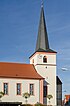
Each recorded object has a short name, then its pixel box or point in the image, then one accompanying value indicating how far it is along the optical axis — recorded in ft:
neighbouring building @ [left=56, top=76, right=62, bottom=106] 227.20
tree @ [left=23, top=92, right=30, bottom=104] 204.85
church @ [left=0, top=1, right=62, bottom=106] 206.49
